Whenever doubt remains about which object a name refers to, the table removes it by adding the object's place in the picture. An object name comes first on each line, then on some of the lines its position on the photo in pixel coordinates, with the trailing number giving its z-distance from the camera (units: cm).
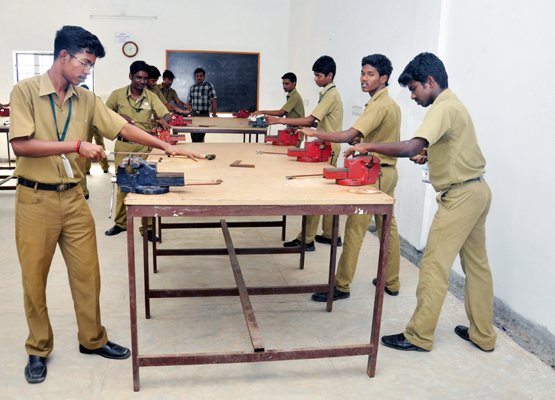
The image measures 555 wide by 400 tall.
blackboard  899
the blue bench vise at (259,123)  589
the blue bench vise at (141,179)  217
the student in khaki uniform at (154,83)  598
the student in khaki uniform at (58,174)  212
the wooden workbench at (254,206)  211
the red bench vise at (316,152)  338
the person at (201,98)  838
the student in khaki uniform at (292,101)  597
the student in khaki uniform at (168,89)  780
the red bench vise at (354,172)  254
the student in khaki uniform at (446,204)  247
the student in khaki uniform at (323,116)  409
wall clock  880
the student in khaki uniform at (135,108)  453
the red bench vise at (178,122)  566
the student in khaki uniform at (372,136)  313
